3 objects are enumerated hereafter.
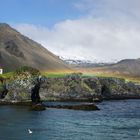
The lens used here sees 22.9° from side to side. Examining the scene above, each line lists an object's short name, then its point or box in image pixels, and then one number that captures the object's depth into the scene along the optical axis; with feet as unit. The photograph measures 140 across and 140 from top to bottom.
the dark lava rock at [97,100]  424.81
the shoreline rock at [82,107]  336.26
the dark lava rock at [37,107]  322.36
